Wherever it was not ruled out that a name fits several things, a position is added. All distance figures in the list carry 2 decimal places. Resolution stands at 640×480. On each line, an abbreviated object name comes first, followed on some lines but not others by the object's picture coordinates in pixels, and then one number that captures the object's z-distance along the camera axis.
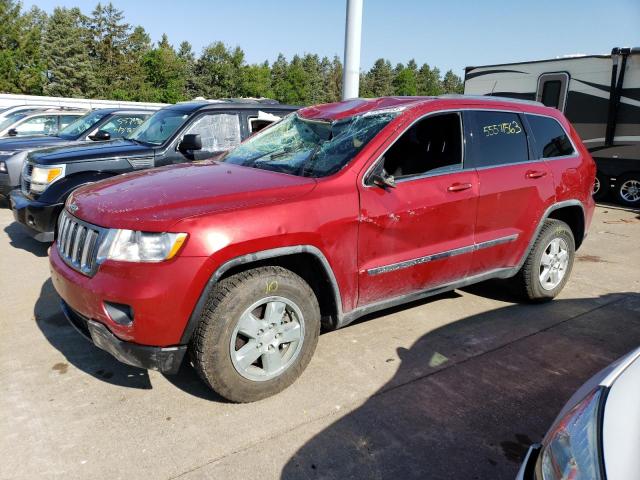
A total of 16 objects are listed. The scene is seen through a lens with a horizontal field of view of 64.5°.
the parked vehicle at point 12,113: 11.65
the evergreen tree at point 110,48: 55.59
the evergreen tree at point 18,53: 43.38
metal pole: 8.69
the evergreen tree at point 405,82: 74.31
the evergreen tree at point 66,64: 50.84
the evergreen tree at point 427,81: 80.88
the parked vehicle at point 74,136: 8.08
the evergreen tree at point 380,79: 79.12
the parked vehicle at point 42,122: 10.95
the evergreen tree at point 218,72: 60.78
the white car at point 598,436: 1.38
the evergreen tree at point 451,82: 96.60
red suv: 2.70
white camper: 10.77
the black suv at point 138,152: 5.66
